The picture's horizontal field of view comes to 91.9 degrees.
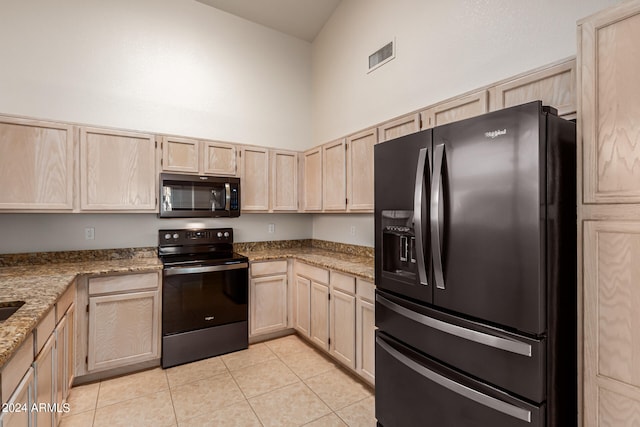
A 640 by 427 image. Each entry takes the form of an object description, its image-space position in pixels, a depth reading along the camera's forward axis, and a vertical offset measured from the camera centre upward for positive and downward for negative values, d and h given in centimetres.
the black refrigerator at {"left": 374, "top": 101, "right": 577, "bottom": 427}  122 -27
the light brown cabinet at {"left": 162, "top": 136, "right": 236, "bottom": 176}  318 +61
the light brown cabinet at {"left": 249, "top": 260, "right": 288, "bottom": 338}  337 -94
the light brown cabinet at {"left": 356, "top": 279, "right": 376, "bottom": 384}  243 -94
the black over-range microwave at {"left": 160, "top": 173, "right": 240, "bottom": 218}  310 +18
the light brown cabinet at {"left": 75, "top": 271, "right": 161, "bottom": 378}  258 -95
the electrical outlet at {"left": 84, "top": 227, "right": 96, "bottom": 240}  309 -20
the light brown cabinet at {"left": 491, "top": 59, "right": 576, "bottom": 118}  160 +70
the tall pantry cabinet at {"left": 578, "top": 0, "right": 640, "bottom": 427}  111 +0
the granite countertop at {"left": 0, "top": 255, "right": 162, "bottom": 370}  128 -48
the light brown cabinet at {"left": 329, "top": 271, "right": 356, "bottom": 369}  264 -94
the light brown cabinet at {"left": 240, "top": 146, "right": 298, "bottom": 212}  364 +41
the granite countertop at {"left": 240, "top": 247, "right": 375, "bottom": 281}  269 -49
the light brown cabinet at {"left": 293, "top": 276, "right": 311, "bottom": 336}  331 -103
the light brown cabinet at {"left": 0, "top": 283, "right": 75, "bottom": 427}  121 -79
